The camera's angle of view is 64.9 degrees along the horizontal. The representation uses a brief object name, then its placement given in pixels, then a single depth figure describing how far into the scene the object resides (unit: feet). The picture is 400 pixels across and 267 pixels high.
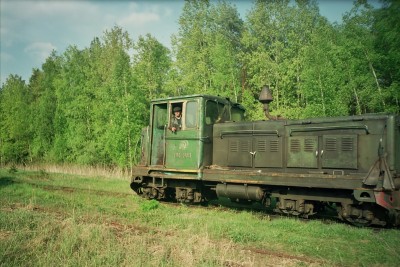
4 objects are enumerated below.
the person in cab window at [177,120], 32.15
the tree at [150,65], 73.87
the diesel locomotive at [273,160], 22.20
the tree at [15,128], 102.27
